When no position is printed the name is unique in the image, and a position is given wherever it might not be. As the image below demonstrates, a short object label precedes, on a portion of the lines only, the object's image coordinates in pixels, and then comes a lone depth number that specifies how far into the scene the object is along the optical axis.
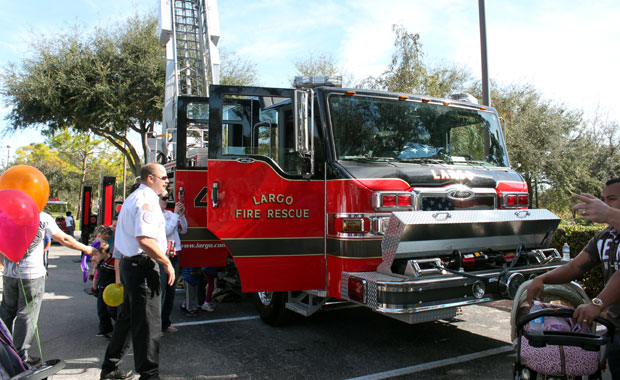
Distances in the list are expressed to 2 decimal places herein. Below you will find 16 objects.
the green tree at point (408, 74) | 12.78
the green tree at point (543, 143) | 17.66
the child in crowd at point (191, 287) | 6.49
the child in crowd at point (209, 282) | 6.91
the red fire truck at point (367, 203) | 4.27
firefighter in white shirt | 3.77
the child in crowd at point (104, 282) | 5.46
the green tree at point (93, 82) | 18.20
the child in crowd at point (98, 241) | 5.64
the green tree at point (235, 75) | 20.75
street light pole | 8.53
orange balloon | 4.02
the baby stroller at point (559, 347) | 2.35
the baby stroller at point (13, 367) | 2.58
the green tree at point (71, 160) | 35.00
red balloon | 3.46
